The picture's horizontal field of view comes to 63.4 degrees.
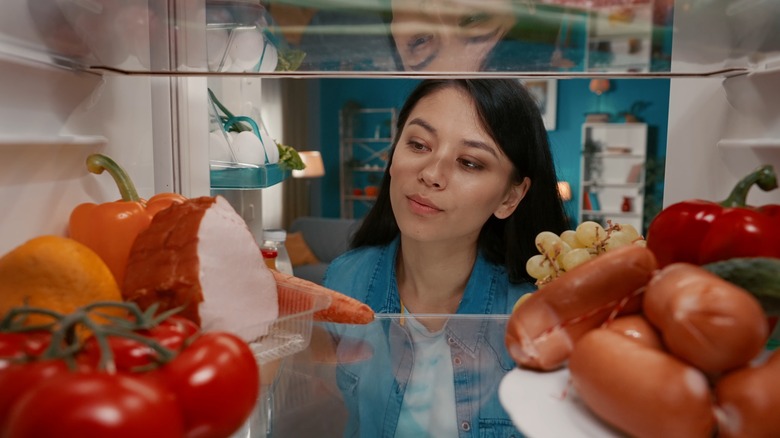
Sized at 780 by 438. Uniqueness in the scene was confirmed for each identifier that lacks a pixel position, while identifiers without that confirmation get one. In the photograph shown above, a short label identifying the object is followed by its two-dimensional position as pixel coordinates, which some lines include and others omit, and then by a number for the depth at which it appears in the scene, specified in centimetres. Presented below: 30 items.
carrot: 77
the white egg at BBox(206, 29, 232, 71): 81
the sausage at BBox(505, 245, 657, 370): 53
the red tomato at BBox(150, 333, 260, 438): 43
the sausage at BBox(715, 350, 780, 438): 44
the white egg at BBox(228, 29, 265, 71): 79
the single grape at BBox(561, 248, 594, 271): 81
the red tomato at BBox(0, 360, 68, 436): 41
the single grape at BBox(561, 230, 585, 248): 88
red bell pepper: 55
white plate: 47
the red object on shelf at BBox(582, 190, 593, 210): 509
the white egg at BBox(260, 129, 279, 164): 124
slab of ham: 58
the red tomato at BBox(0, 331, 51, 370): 44
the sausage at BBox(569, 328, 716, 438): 45
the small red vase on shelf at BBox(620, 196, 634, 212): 496
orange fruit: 55
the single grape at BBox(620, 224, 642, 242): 83
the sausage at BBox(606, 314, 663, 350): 49
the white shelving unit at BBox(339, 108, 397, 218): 548
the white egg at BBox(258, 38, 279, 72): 79
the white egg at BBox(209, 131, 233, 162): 116
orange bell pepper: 68
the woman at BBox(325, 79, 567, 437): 114
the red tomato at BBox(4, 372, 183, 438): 36
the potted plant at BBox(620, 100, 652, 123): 500
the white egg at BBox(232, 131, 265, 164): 118
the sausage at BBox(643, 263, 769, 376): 45
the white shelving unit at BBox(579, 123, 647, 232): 501
